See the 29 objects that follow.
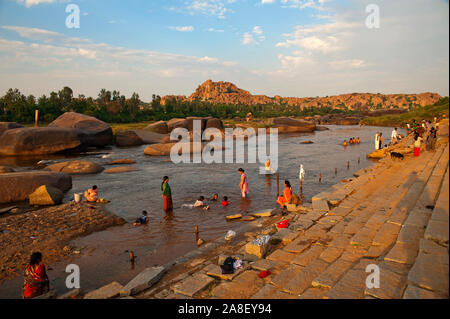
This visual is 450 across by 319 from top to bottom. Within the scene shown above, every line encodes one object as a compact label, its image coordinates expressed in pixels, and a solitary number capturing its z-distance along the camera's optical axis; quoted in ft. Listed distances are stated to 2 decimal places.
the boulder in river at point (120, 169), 67.41
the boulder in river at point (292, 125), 185.93
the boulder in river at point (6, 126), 92.79
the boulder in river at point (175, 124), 151.53
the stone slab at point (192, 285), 17.15
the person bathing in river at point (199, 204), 40.31
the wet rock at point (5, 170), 57.88
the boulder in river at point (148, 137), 125.70
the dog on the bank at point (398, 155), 53.72
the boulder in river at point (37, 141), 86.38
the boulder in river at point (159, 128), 145.69
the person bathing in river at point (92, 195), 42.32
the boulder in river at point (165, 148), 93.48
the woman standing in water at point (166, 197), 37.60
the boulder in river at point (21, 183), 43.45
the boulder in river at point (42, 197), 42.27
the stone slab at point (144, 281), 17.78
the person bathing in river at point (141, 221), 33.60
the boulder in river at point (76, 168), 65.16
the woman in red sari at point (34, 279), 18.47
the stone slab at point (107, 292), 17.26
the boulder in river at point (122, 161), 80.02
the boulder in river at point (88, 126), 106.11
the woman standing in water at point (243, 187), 43.55
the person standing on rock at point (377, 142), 82.83
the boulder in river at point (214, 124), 165.37
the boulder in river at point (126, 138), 116.88
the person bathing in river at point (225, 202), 40.96
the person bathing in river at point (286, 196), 38.14
